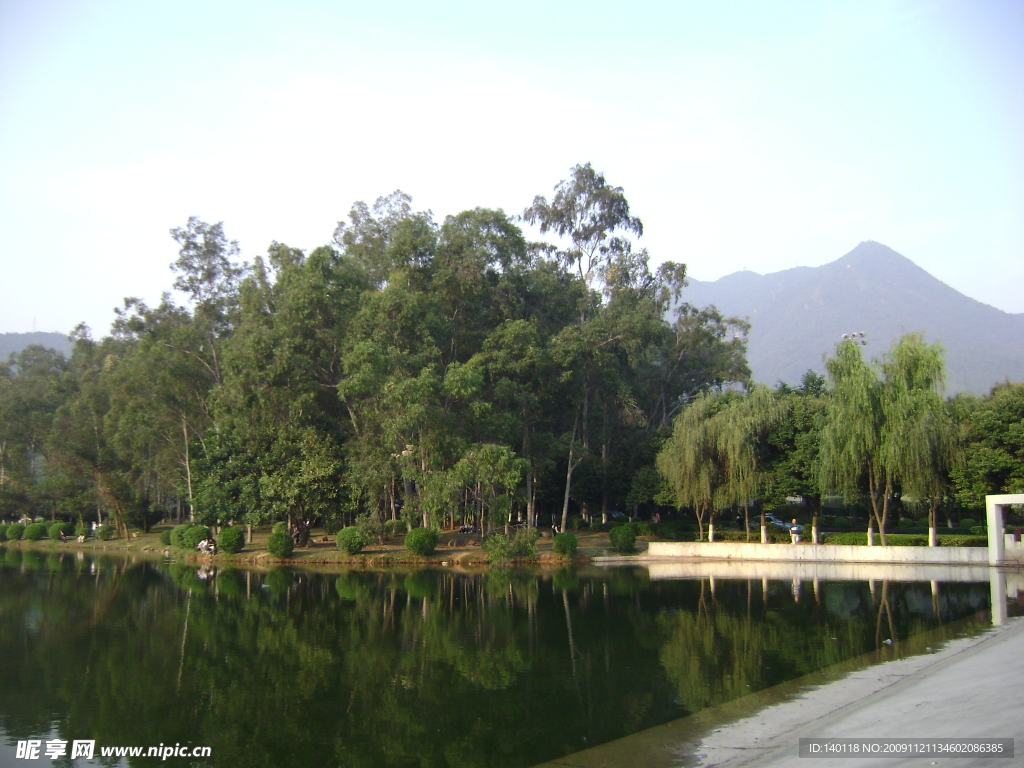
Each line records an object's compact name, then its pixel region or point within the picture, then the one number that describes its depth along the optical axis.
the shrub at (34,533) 49.62
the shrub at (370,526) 34.62
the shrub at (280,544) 34.41
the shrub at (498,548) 32.75
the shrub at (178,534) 39.78
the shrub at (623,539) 35.78
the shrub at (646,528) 39.19
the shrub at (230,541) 36.12
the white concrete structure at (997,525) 25.83
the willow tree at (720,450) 33.12
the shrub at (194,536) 38.41
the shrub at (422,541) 33.38
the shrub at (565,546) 34.16
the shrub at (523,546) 33.34
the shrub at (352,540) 34.41
